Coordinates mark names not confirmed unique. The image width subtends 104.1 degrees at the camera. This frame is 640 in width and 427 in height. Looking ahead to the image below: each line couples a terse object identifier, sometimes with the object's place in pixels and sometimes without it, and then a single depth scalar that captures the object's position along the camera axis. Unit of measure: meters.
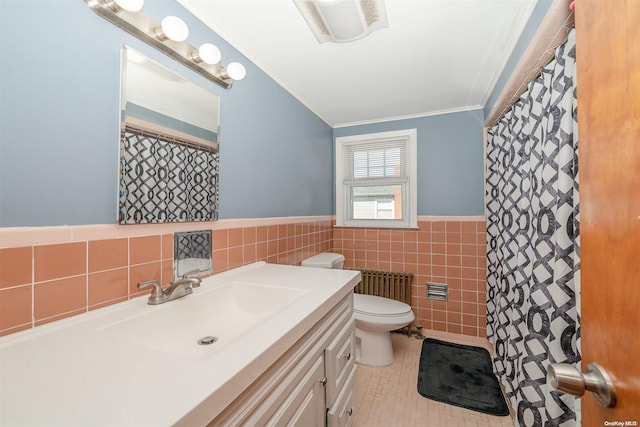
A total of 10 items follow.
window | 2.48
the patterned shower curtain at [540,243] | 0.87
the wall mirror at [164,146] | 0.92
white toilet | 1.83
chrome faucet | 0.91
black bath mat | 1.57
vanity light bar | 0.85
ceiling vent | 1.15
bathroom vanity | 0.43
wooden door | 0.36
